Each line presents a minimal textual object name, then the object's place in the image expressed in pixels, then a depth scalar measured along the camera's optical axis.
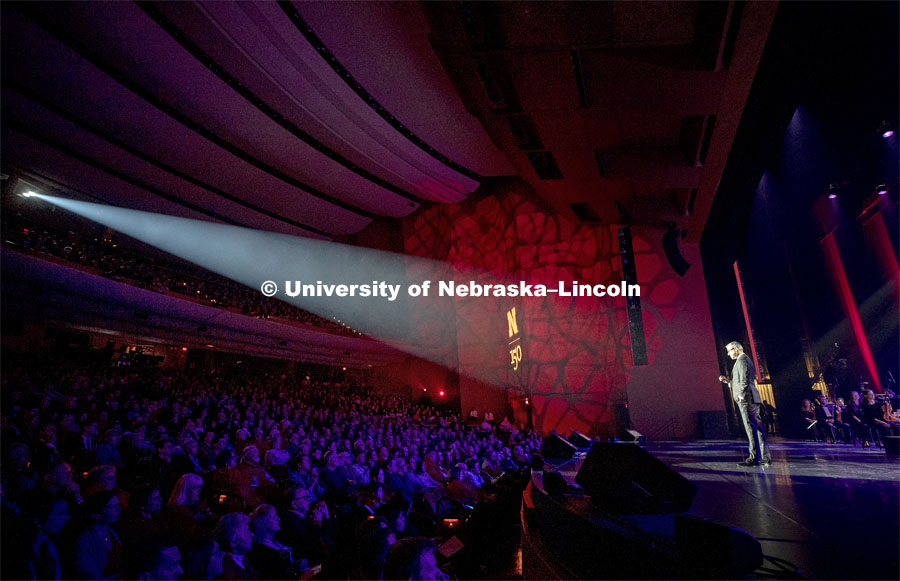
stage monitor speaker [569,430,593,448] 8.15
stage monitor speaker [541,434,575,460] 6.48
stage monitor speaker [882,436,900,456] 4.58
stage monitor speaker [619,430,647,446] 8.35
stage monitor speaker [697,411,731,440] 9.62
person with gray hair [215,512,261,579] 2.98
